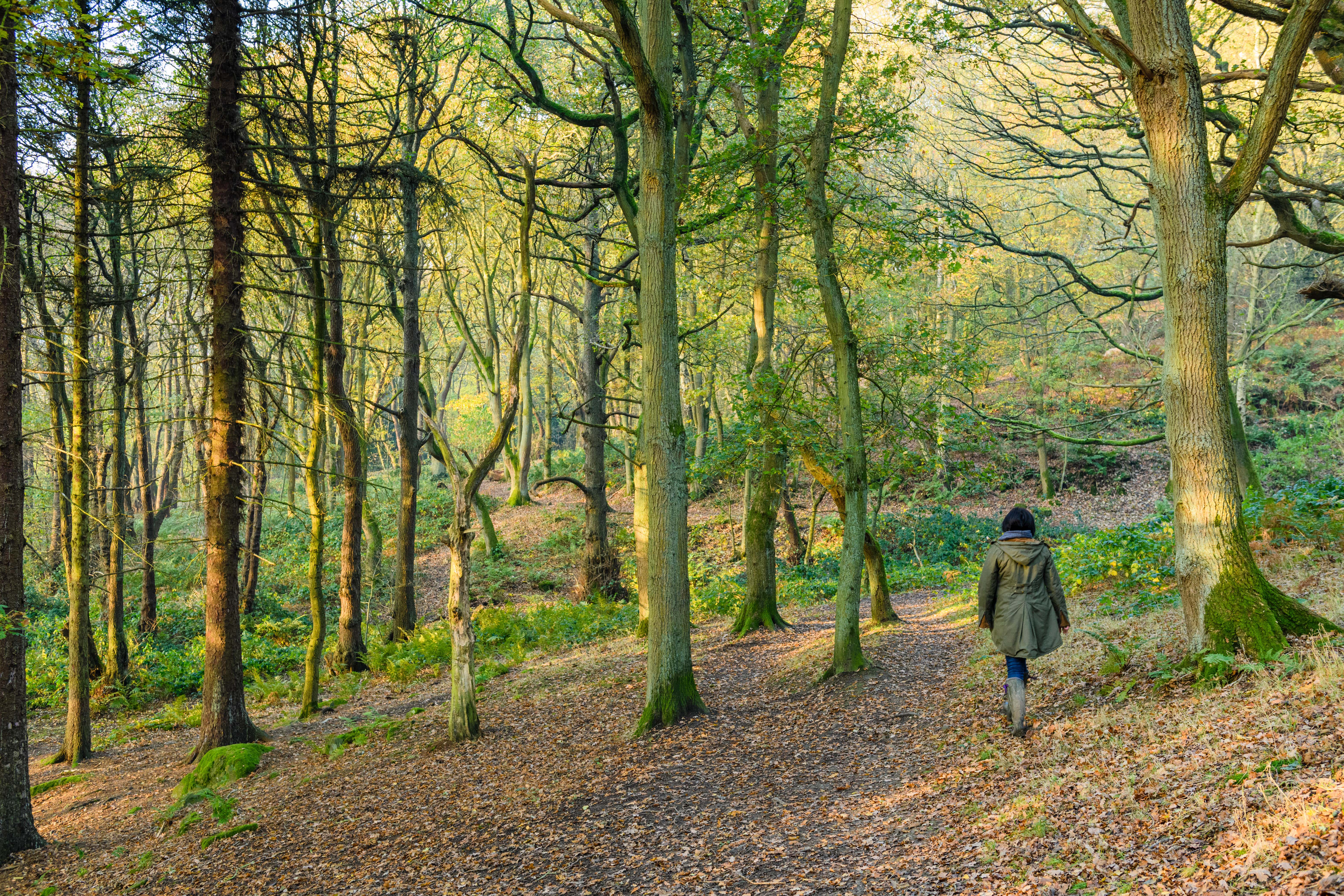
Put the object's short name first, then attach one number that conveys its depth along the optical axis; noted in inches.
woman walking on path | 242.1
